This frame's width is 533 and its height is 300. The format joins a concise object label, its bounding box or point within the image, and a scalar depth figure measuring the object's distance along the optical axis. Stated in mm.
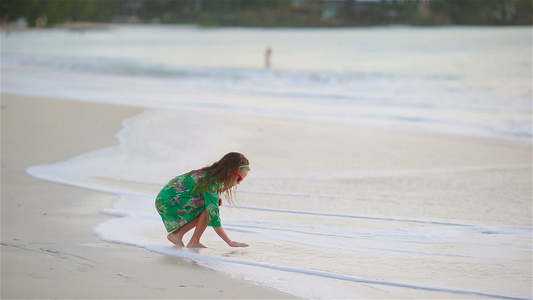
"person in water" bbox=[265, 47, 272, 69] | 44188
